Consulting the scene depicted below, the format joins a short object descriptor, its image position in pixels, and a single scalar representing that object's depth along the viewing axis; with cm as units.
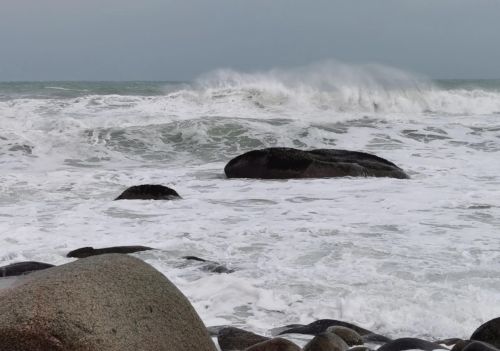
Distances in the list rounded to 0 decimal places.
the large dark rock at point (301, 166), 2045
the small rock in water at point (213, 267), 991
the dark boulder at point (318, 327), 730
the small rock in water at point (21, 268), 945
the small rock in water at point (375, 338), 703
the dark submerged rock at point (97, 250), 1082
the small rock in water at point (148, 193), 1642
